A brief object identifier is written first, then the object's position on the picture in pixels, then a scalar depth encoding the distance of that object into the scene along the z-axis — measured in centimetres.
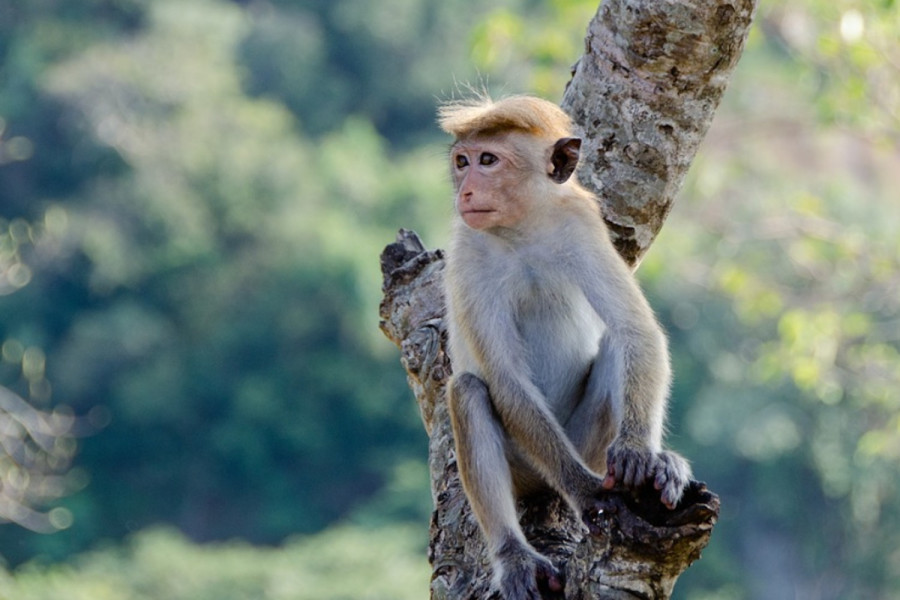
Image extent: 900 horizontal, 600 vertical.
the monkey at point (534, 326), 1188
